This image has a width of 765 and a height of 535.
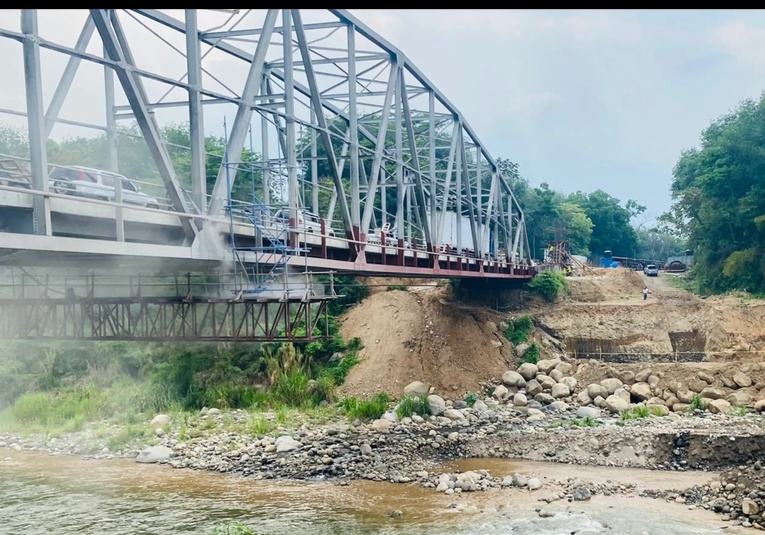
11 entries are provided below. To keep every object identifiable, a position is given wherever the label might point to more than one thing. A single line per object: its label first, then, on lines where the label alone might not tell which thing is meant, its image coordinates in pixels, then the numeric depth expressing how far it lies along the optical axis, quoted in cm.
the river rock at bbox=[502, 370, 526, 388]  3419
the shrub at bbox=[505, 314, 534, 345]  4006
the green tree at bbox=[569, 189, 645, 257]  9088
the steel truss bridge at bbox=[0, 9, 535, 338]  1176
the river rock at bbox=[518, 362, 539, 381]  3519
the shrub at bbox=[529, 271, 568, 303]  4722
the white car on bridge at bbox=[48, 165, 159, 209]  1616
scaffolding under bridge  2038
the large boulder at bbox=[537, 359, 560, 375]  3562
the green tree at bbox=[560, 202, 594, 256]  7950
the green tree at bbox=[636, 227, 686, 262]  10318
